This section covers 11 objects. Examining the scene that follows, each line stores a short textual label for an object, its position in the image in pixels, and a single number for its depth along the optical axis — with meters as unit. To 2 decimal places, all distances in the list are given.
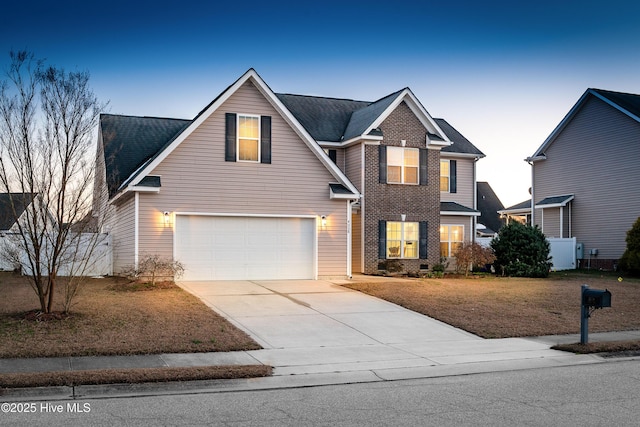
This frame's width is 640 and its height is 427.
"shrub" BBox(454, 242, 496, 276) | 25.91
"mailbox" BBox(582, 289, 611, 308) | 12.45
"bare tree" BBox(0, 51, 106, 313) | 13.05
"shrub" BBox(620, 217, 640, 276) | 26.77
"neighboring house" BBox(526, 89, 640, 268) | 30.14
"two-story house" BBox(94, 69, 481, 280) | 21.50
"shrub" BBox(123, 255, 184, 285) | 20.34
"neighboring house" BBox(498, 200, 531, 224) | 39.33
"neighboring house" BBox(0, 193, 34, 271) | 13.01
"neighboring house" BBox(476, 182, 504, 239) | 57.61
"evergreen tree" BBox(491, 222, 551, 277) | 26.78
